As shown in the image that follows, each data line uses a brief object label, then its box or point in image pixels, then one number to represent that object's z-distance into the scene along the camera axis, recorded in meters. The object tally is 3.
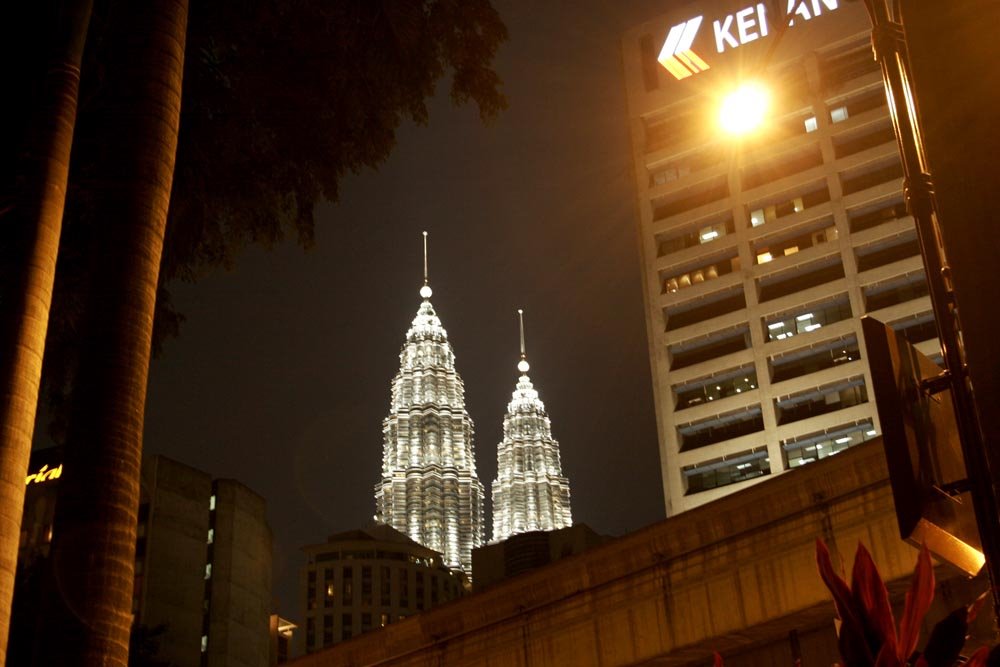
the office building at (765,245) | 97.88
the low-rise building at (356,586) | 174.12
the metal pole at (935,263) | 4.36
